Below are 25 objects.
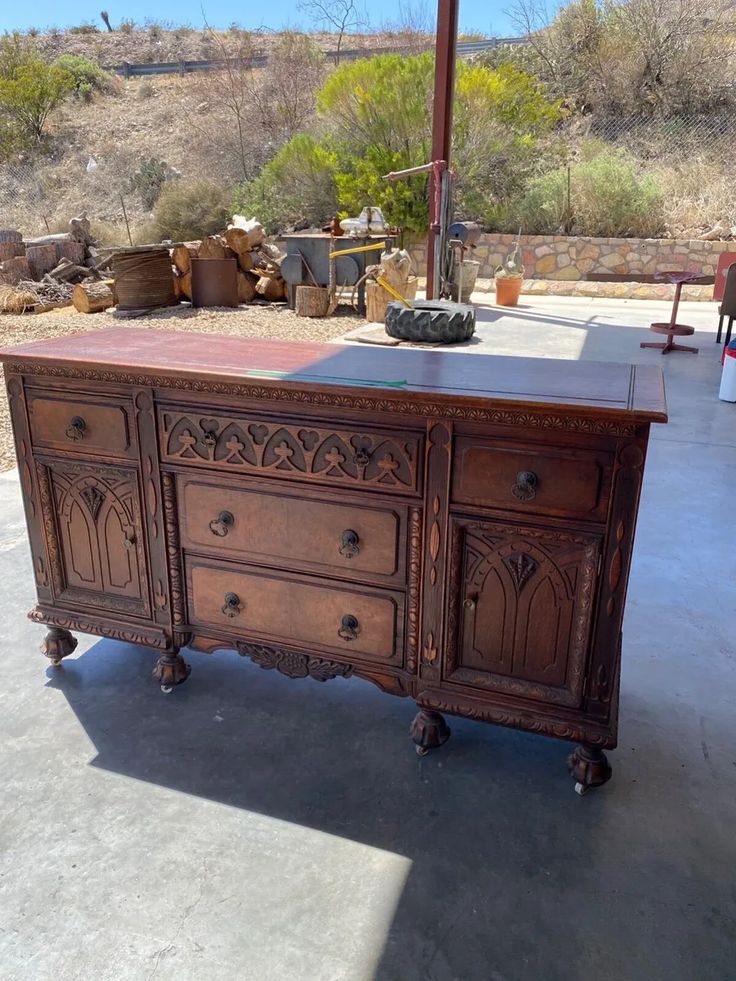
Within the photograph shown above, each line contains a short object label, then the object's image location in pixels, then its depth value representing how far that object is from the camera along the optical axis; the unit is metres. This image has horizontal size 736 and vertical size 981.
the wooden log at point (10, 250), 9.91
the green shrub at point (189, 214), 14.45
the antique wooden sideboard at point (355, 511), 1.75
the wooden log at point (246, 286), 10.09
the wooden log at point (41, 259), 10.47
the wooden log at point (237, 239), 9.85
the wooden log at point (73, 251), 10.89
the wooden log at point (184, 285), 9.81
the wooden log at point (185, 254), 9.76
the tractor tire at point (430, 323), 6.86
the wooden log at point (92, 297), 9.15
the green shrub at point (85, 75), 25.55
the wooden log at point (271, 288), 10.13
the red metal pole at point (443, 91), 7.45
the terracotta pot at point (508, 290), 10.16
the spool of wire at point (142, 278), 9.02
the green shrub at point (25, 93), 21.95
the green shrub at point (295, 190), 14.09
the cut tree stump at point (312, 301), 9.10
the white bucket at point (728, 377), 5.48
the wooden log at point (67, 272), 10.42
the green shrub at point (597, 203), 12.65
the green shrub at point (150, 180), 19.29
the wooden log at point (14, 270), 9.86
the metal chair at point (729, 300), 6.60
